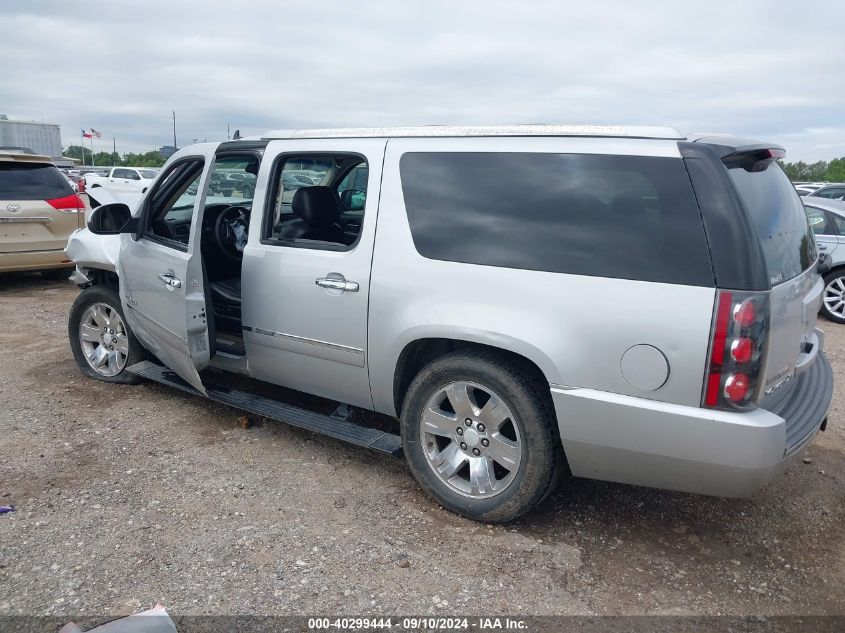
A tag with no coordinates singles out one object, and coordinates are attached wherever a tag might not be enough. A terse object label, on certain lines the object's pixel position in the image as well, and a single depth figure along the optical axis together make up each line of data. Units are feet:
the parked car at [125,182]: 61.77
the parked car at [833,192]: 43.11
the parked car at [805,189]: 49.49
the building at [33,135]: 145.18
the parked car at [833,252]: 26.81
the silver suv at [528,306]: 8.72
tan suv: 26.68
